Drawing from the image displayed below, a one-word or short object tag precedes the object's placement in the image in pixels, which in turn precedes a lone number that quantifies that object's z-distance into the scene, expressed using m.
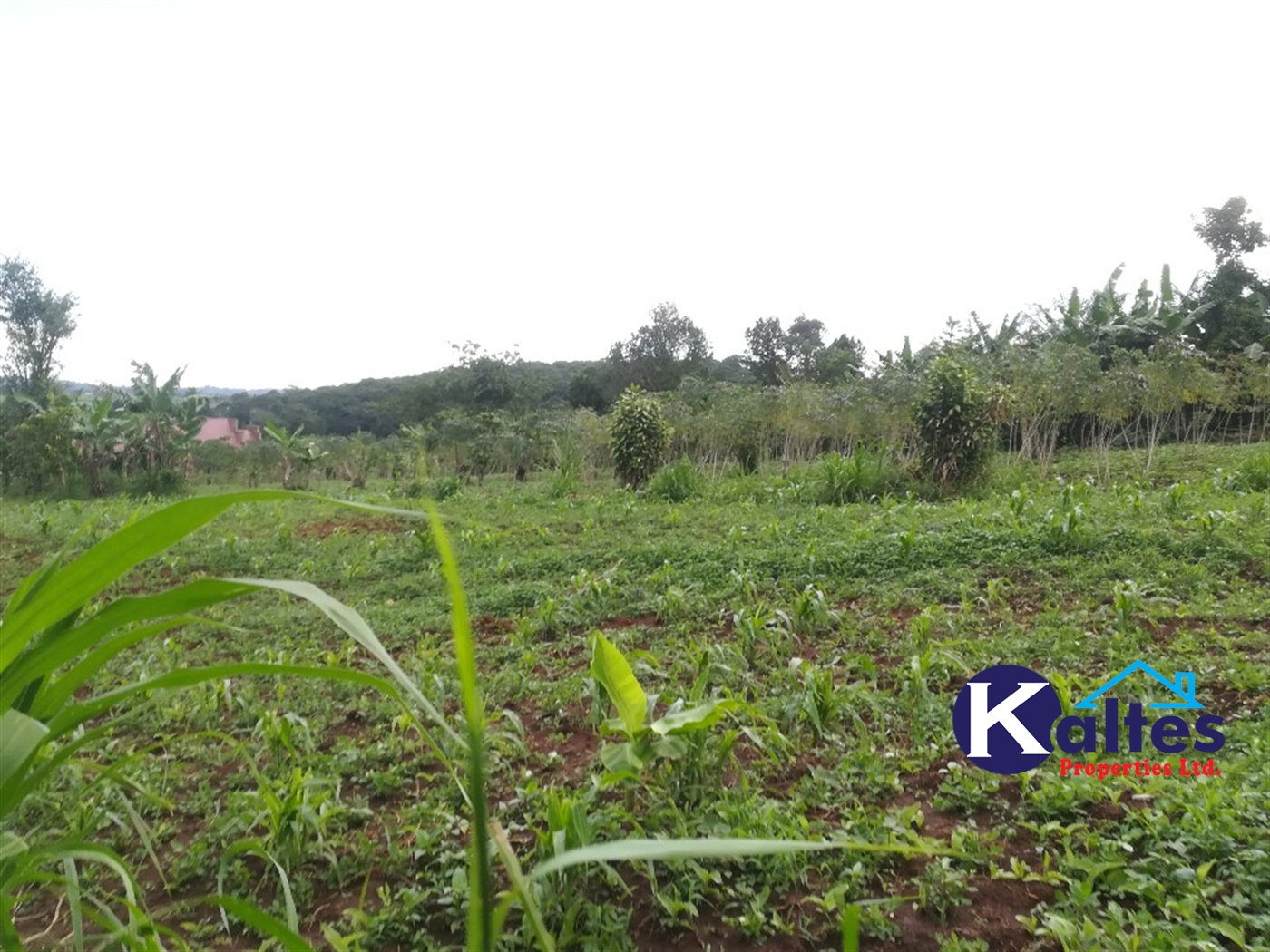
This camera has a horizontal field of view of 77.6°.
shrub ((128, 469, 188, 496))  14.96
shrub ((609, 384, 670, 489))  11.20
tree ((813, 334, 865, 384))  22.34
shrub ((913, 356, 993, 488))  8.57
